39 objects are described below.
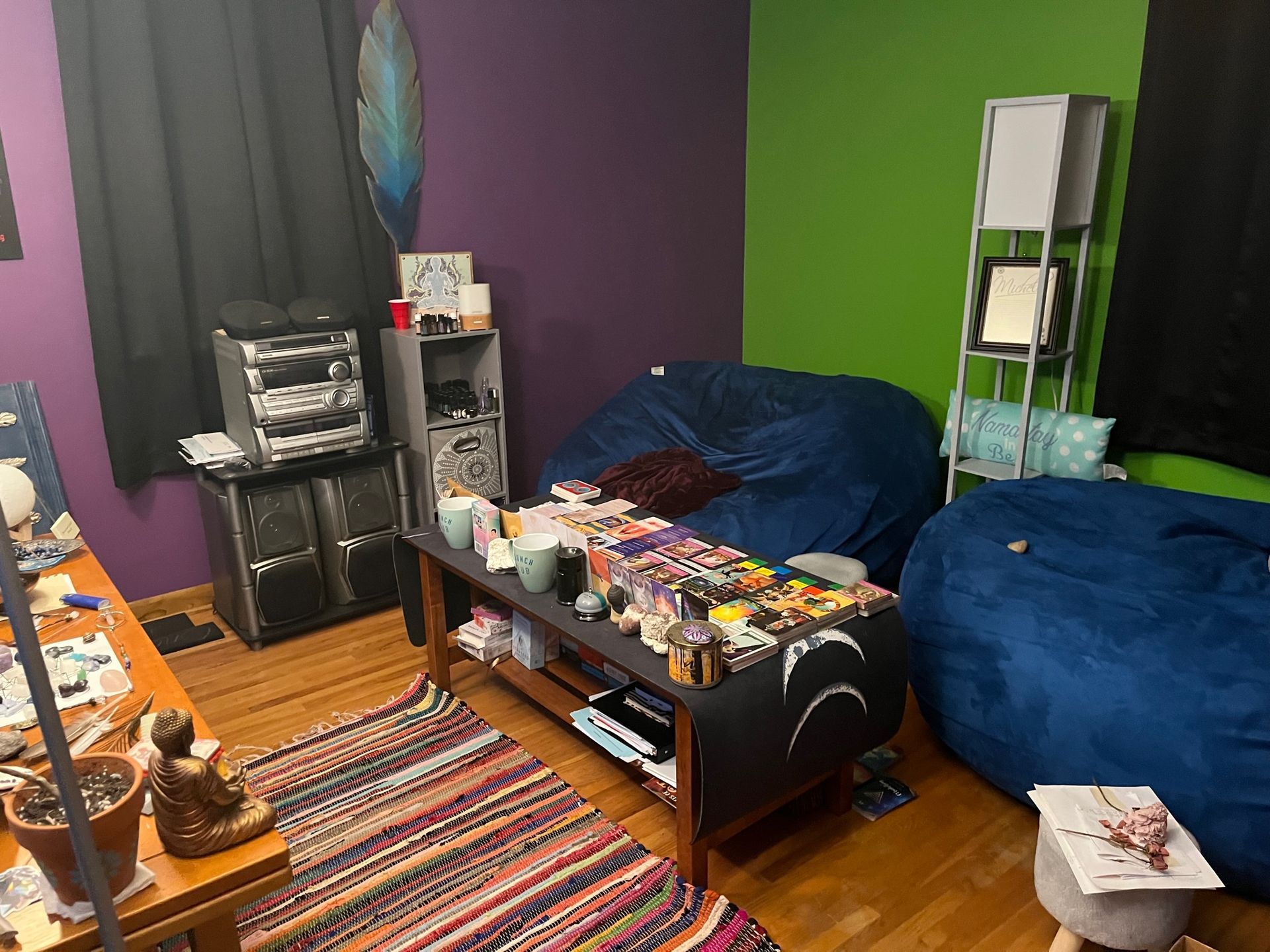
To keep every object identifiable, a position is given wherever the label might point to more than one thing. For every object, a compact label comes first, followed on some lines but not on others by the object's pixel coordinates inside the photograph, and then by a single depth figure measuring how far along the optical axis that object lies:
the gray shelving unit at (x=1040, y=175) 3.01
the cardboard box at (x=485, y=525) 2.45
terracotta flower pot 0.97
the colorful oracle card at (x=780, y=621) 1.93
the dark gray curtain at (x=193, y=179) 2.97
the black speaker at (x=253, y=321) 3.04
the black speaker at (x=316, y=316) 3.16
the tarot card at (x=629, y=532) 2.36
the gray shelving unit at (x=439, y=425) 3.42
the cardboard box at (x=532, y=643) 2.55
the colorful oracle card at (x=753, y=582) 2.13
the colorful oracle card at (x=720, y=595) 2.05
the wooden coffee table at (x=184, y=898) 1.04
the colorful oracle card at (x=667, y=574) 2.11
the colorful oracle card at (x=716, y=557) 2.24
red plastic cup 3.47
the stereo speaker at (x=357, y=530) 3.22
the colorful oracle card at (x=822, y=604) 2.01
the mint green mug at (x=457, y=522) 2.52
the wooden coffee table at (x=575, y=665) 1.84
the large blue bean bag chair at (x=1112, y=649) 1.85
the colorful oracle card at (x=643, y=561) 2.17
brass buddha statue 1.10
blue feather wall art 3.43
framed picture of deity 3.60
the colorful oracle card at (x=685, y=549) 2.28
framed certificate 3.19
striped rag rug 1.88
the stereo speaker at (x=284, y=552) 3.07
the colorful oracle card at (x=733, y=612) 1.98
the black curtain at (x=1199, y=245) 2.81
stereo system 3.01
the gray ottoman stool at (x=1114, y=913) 1.59
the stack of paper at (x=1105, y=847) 1.55
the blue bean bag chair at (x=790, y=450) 3.14
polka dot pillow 3.19
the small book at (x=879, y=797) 2.21
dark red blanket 3.23
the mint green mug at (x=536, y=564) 2.26
